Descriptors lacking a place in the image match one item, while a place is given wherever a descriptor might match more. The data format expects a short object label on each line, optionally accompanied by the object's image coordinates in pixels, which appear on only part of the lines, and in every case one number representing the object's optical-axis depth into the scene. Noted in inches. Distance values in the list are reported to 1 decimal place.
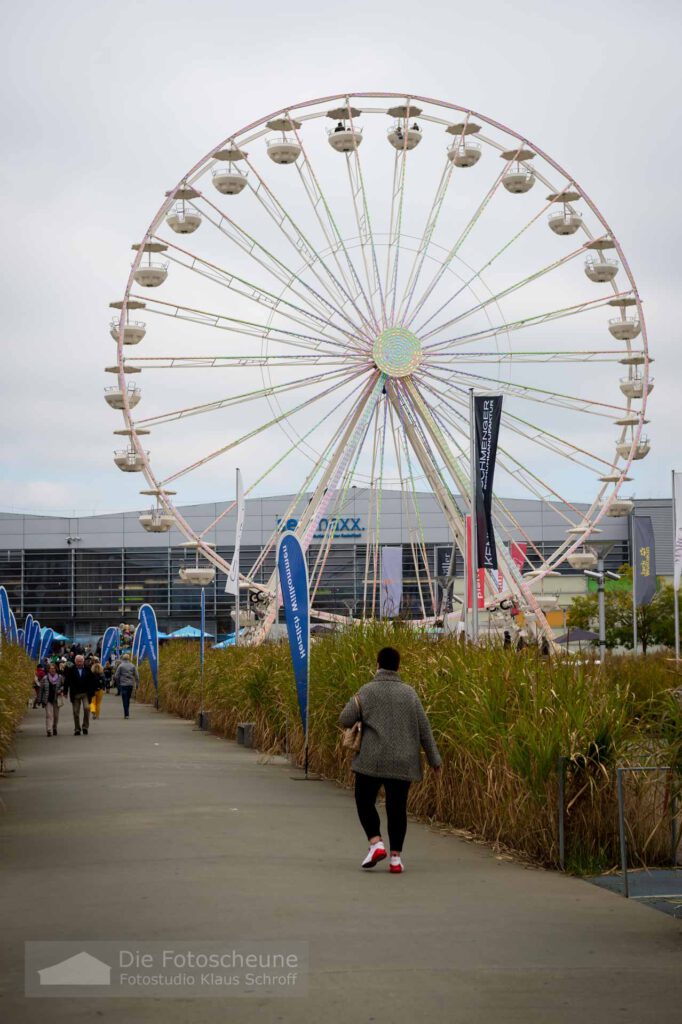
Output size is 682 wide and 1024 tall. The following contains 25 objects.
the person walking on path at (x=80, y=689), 941.2
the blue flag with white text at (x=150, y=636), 1384.1
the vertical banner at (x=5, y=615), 1264.8
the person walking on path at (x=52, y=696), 941.2
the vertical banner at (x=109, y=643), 2384.7
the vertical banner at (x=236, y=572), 1060.5
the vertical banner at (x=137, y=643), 1559.5
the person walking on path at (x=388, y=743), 364.2
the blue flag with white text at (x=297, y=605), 600.1
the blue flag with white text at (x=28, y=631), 2104.7
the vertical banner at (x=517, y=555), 1450.5
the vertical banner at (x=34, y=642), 2008.4
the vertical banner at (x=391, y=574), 1177.4
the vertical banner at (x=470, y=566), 699.7
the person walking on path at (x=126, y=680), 1244.5
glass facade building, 3245.6
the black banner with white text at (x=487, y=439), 776.3
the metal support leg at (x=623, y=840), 319.6
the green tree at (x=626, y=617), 2004.2
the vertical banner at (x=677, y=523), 976.9
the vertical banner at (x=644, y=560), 1305.4
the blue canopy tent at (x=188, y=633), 2573.3
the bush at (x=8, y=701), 582.8
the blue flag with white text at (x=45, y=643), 2072.6
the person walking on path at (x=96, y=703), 1242.8
